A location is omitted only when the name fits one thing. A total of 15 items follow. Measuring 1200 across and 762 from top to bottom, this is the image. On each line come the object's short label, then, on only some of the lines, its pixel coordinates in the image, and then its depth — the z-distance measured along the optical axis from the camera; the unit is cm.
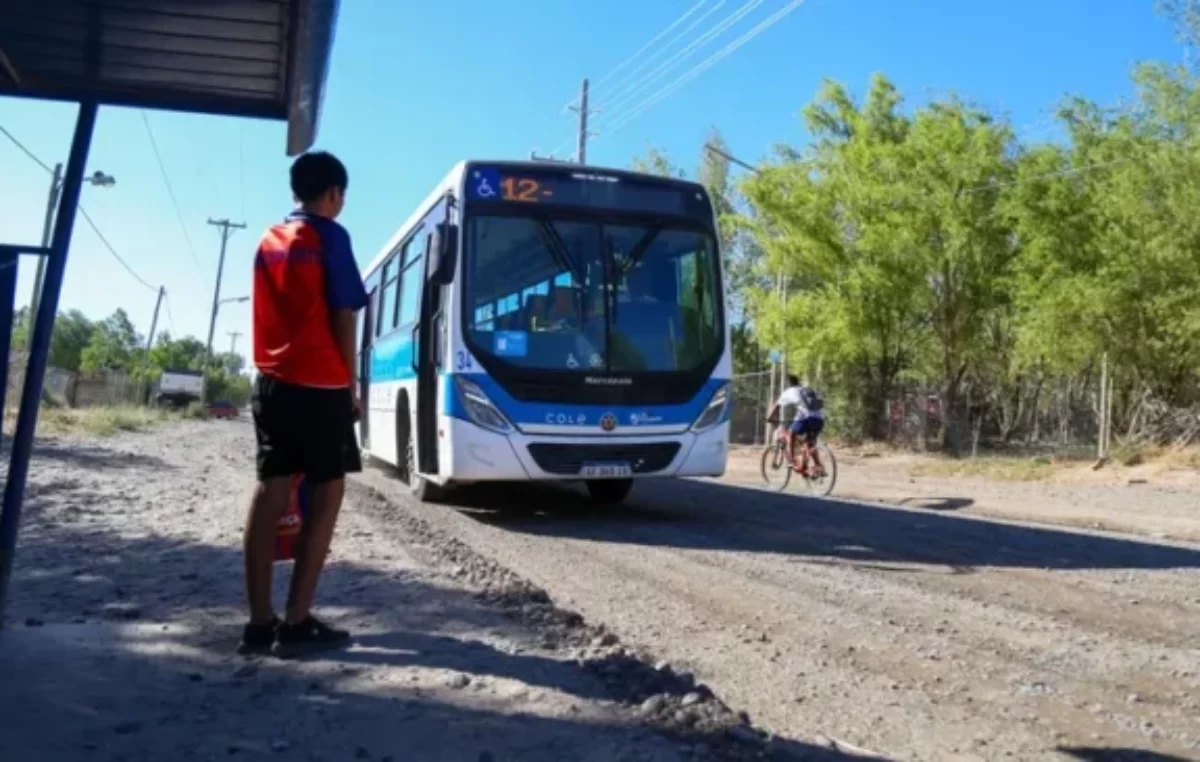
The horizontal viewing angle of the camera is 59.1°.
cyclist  1584
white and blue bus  984
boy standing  413
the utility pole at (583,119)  3681
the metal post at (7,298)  423
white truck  6912
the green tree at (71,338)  11144
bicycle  1596
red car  7131
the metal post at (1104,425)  2145
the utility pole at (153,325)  7200
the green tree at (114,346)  9856
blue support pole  430
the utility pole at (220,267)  7031
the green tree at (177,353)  9751
